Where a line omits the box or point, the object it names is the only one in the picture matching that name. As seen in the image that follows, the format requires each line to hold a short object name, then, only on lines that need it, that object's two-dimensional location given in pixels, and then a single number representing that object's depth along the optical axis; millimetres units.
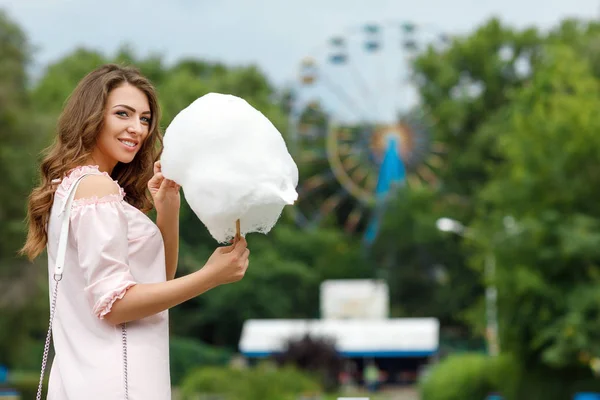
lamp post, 23688
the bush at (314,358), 29062
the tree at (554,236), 22016
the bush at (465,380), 26828
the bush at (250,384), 20125
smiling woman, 2736
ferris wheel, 48125
